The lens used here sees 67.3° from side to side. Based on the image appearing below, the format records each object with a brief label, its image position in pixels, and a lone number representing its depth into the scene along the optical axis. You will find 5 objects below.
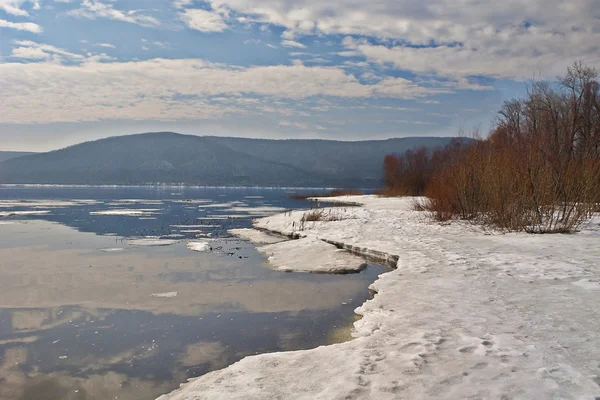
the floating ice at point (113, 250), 14.27
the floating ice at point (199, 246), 14.77
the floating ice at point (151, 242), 15.83
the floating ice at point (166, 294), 8.90
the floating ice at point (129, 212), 29.84
